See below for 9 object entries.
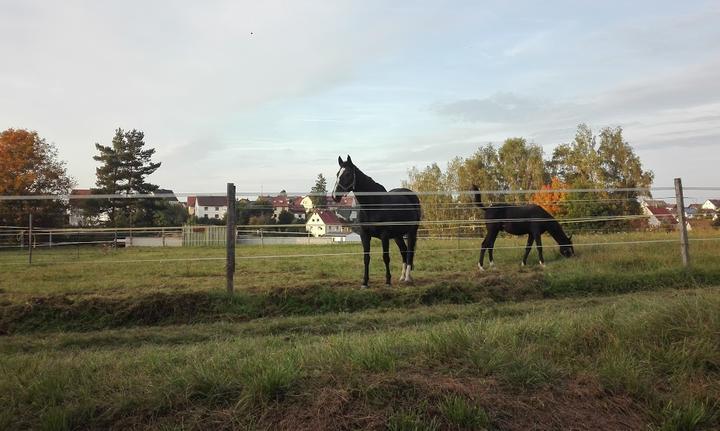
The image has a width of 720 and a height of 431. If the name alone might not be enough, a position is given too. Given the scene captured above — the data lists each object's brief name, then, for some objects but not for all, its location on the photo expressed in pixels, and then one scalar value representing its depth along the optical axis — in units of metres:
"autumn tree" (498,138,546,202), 52.06
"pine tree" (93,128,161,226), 47.78
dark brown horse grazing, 12.30
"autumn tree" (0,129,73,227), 38.50
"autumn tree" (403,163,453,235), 51.68
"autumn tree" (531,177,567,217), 40.54
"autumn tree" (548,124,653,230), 49.44
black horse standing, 9.35
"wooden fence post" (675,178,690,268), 9.77
